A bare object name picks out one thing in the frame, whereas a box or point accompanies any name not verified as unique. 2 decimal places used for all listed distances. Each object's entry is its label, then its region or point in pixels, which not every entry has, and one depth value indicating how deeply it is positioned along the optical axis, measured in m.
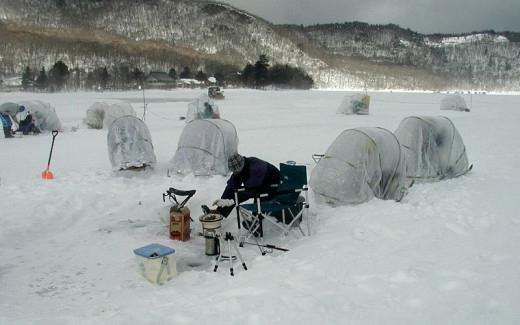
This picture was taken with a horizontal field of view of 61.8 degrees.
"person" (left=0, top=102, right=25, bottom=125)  19.06
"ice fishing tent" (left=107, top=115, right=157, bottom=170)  10.54
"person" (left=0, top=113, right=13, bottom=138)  18.31
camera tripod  5.53
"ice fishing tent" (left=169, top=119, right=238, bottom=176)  10.65
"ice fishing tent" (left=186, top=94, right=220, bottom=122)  26.97
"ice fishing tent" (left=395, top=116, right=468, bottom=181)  9.91
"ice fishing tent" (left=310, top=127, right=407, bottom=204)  7.87
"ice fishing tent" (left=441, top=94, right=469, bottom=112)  38.65
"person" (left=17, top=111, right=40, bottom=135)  19.28
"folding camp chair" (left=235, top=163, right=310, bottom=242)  6.68
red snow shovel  10.06
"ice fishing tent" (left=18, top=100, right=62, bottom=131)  20.31
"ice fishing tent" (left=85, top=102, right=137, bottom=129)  22.56
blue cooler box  5.30
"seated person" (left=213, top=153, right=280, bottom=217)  7.04
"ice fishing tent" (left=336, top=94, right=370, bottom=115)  33.03
